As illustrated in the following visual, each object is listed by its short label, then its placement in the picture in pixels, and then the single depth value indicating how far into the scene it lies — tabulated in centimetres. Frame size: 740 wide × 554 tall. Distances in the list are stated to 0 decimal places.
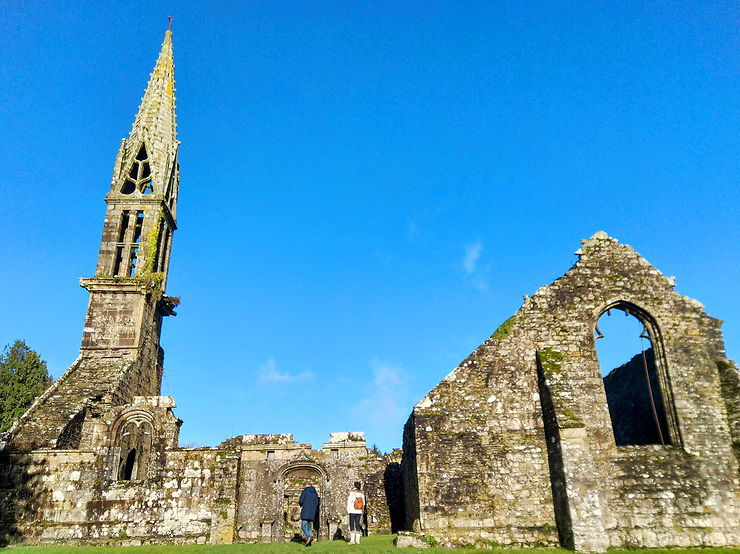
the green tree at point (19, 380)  3188
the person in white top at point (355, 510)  1335
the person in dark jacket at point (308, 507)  1340
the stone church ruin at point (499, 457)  1348
